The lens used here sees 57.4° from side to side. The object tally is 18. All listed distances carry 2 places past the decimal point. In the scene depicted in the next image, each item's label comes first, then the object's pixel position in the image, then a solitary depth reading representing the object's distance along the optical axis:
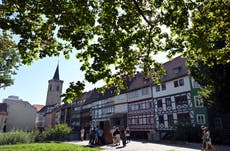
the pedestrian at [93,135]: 21.22
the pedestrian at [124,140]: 19.56
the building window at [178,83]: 32.24
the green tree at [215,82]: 18.05
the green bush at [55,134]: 28.17
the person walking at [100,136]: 20.88
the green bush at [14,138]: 22.88
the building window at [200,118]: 29.44
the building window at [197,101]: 29.77
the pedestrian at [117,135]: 19.92
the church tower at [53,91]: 87.27
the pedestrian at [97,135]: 20.88
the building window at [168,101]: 33.68
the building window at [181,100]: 31.30
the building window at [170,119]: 32.84
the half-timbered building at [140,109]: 36.94
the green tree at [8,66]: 26.40
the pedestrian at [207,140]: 14.61
